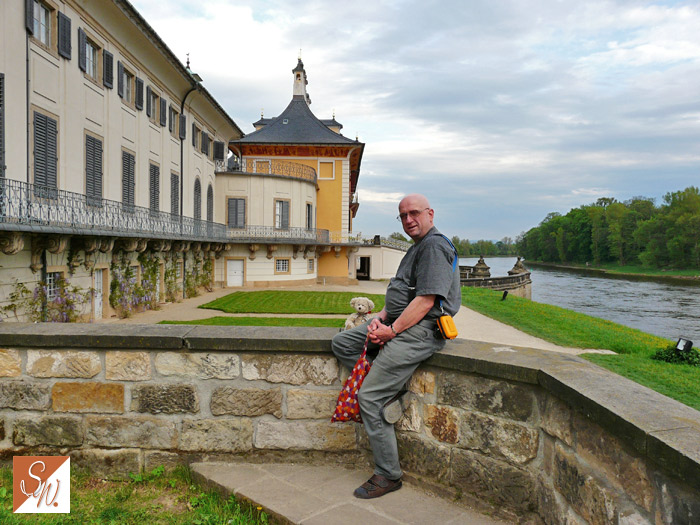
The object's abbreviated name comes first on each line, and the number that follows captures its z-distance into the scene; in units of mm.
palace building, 12352
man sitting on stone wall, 2777
